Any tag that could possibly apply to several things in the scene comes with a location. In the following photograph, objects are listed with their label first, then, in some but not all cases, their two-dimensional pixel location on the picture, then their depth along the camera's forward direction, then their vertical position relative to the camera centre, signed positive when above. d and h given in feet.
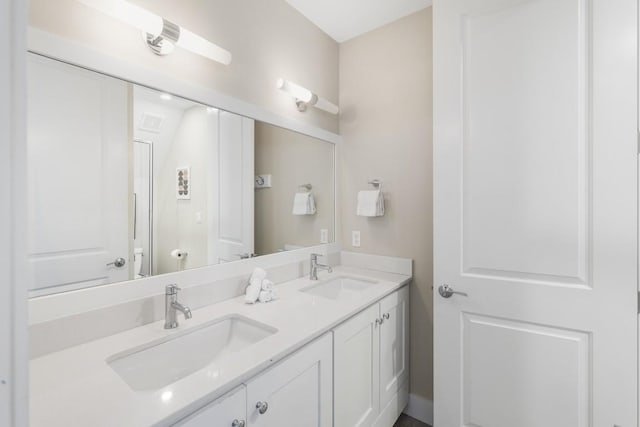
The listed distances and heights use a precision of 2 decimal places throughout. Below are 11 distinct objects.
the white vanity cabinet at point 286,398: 2.56 -1.86
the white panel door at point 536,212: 3.76 +0.02
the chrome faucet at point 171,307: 3.56 -1.15
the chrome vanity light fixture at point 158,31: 3.25 +2.22
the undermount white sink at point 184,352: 3.09 -1.63
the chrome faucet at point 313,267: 6.02 -1.11
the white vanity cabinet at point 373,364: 4.17 -2.50
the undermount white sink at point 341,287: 5.97 -1.55
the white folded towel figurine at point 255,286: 4.49 -1.16
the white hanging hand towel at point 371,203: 6.50 +0.21
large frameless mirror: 3.11 +0.40
